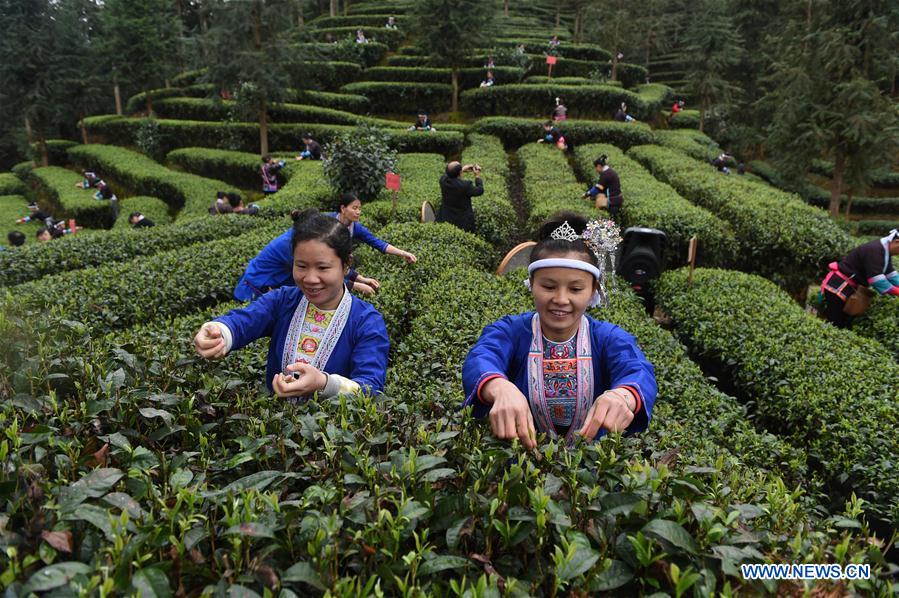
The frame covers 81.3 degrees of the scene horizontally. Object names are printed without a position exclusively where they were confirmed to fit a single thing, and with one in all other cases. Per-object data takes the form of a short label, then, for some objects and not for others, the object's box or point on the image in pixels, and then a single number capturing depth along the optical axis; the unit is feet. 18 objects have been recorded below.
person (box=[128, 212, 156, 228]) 40.57
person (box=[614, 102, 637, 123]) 74.02
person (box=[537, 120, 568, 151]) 62.73
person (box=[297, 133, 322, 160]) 57.88
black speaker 24.95
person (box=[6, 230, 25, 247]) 41.22
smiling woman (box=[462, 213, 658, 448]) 7.80
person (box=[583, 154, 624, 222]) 33.37
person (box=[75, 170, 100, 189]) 67.97
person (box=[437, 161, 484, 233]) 28.71
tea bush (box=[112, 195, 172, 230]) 55.47
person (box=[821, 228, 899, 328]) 20.86
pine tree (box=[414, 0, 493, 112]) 71.67
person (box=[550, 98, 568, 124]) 71.36
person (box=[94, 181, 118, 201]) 61.00
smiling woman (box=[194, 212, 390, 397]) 9.06
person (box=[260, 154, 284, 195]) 51.13
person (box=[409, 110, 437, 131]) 64.80
